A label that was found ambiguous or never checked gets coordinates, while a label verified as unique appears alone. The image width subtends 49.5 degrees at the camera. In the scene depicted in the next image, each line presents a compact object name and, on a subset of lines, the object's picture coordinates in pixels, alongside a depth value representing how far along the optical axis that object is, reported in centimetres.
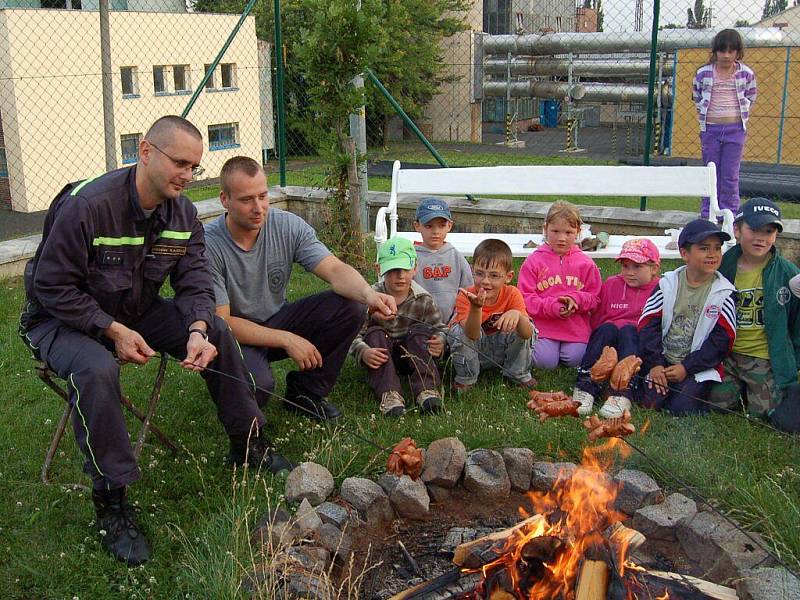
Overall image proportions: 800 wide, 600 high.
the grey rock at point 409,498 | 353
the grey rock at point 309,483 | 344
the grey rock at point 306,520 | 317
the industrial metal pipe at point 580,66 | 1952
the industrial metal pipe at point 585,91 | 1986
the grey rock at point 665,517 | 337
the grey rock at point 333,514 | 333
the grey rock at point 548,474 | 368
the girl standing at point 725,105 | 786
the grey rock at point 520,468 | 373
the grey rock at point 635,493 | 350
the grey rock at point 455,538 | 332
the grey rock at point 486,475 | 368
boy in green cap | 446
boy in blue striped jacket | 448
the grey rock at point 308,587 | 280
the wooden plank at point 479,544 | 307
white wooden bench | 688
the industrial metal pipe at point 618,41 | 1805
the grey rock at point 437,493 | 370
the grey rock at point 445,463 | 366
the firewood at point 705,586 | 288
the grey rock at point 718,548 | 311
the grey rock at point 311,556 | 297
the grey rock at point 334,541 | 319
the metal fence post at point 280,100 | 867
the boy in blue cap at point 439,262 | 512
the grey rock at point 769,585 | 275
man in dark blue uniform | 324
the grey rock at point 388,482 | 357
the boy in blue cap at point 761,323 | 438
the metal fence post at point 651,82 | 798
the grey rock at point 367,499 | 346
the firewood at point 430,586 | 294
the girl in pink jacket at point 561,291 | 512
